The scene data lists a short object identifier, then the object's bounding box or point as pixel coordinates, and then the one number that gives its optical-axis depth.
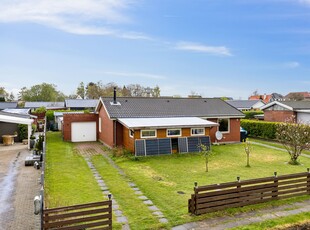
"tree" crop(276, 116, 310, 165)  17.14
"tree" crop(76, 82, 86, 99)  92.03
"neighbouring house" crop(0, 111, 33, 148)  25.03
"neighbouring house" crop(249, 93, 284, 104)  97.66
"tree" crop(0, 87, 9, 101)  92.24
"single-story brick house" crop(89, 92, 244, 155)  19.27
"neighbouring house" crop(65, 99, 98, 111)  58.28
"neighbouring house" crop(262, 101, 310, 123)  32.30
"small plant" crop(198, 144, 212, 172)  16.42
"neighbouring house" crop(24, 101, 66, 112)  63.44
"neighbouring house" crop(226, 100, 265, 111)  67.84
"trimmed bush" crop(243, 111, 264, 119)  49.88
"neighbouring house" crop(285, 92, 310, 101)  106.66
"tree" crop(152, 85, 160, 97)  83.65
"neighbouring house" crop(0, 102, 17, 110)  52.63
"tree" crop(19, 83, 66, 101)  89.10
